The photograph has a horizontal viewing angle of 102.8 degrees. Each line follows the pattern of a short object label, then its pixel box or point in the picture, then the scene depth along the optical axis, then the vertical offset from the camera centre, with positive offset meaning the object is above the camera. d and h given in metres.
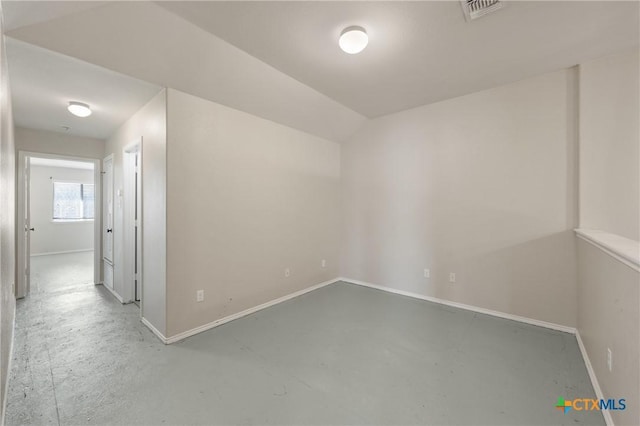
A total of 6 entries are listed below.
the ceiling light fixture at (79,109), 2.82 +1.16
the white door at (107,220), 4.00 -0.11
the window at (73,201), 7.18 +0.36
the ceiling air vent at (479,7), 1.80 +1.47
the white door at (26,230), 3.72 -0.26
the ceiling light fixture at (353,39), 1.98 +1.37
